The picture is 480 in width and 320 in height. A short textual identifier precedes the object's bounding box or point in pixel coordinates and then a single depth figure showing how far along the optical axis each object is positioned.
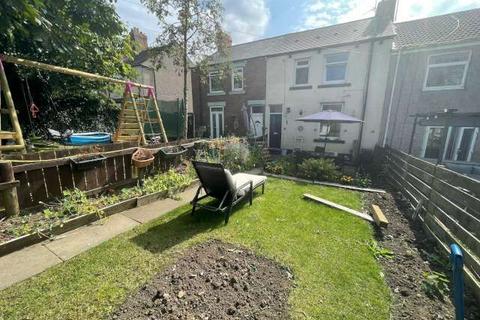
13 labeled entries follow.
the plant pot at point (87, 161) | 4.35
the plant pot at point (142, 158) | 5.21
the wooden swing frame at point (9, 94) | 4.39
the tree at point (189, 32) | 8.83
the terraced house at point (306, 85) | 10.47
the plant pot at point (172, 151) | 6.01
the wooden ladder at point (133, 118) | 6.95
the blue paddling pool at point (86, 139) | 8.90
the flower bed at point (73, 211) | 3.32
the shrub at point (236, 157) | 7.89
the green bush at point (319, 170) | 7.52
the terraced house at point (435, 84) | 8.93
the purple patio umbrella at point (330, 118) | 7.98
